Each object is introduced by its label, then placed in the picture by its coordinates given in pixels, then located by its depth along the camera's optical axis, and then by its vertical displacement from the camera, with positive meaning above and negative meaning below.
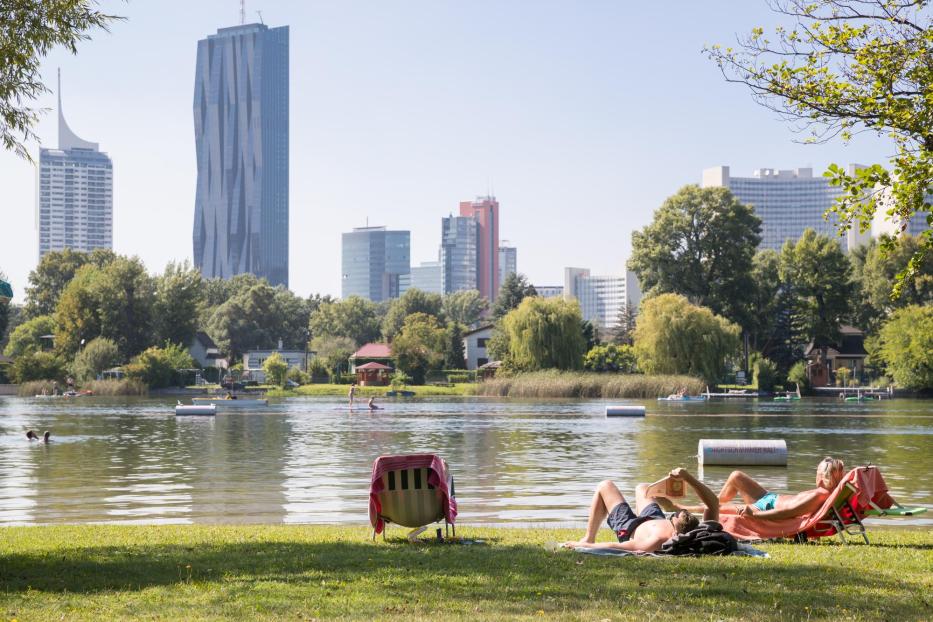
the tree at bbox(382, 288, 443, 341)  143.25 +6.84
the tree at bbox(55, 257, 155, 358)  100.56 +4.53
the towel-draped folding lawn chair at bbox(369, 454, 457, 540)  11.88 -1.42
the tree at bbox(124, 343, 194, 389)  93.75 -0.47
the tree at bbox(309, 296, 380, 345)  145.62 +5.01
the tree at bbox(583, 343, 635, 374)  92.62 -0.11
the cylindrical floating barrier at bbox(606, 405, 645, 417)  52.97 -2.58
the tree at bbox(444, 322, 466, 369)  112.81 +1.10
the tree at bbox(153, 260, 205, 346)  105.94 +5.46
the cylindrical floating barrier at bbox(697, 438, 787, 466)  25.73 -2.24
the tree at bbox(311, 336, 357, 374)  113.19 +0.94
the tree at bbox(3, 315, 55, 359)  114.75 +2.73
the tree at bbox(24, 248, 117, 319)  128.38 +9.48
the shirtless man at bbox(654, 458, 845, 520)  11.92 -1.58
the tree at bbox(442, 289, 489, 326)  190.25 +8.94
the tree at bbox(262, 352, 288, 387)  101.00 -0.85
